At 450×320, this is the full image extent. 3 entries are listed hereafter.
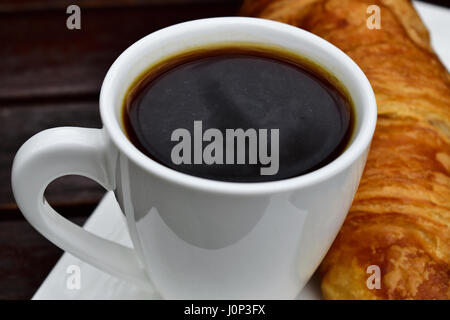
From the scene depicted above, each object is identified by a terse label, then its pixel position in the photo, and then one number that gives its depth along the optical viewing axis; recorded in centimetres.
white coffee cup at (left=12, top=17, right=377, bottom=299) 26
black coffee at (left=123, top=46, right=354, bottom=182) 27
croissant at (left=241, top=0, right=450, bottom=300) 31
